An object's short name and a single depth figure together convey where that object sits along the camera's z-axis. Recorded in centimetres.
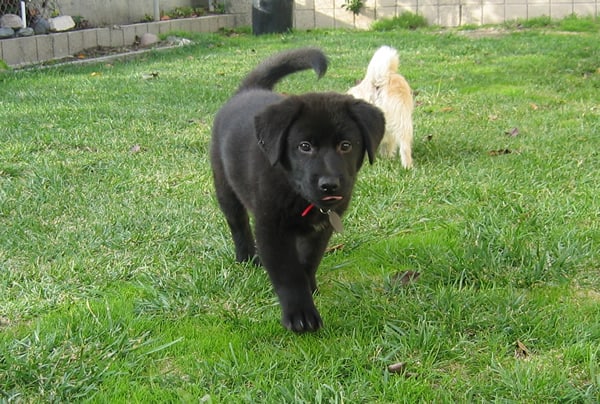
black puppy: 259
